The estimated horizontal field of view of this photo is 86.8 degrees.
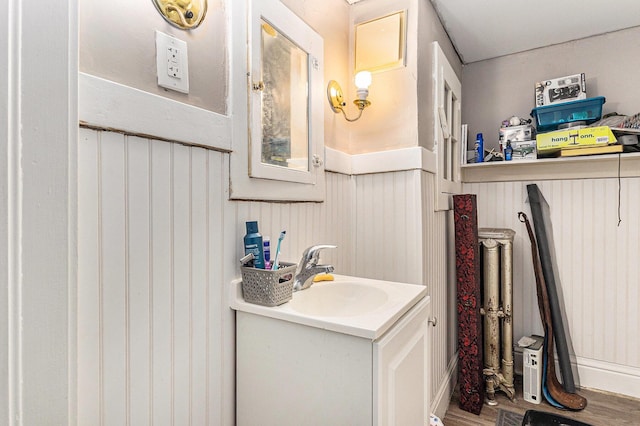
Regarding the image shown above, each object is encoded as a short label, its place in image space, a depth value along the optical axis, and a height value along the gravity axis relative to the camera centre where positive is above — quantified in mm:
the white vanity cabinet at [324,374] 832 -433
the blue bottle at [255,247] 1055 -100
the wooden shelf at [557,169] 2031 +293
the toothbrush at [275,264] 1054 -155
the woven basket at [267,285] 992 -211
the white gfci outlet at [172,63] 855 +398
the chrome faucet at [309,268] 1217 -196
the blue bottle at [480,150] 2334 +439
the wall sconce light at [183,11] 867 +543
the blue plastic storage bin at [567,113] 2004 +612
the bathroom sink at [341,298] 1196 -309
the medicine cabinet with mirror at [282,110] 1125 +402
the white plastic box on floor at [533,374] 1982 -950
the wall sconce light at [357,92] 1592 +582
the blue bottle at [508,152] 2243 +405
